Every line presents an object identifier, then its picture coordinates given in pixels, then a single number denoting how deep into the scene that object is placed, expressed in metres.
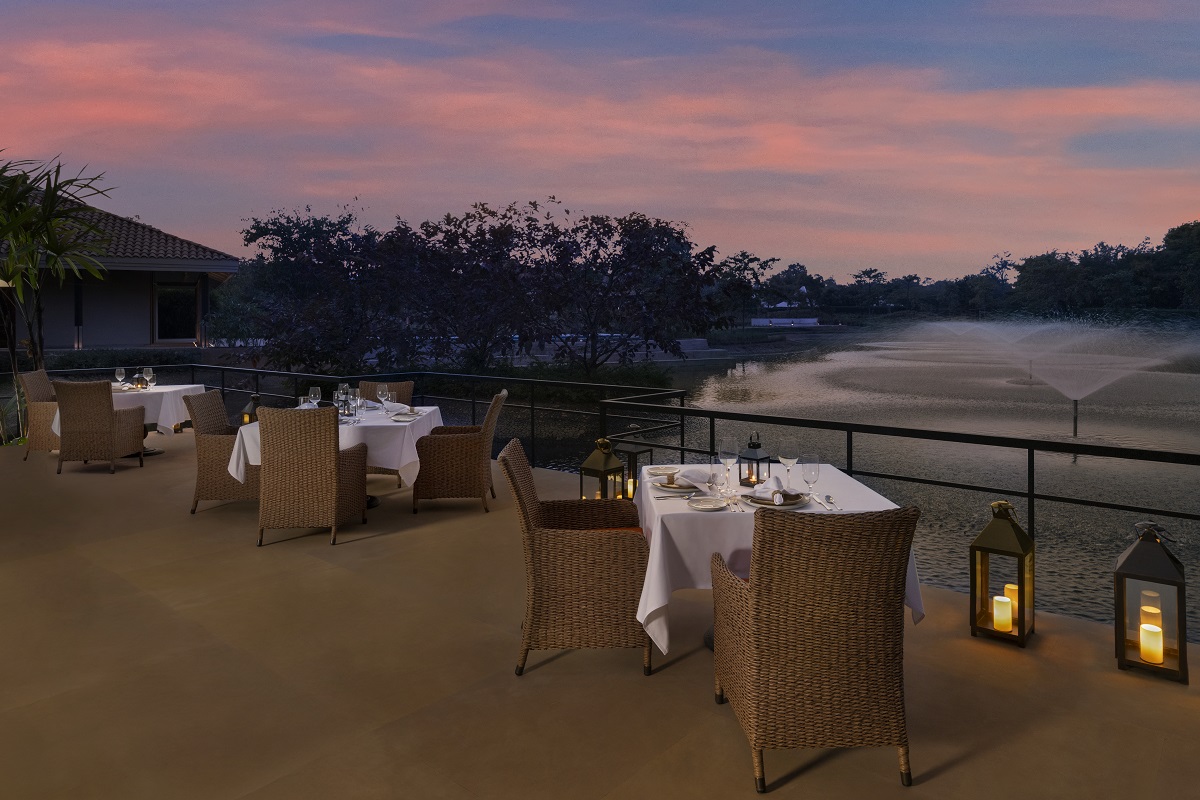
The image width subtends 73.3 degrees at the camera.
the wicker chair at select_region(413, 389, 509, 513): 5.98
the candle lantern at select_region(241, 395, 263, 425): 6.28
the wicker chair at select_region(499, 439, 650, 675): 3.21
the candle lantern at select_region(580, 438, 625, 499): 4.48
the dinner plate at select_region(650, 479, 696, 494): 3.52
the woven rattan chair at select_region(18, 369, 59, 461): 8.12
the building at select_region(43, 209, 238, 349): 16.05
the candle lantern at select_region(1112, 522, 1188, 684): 3.04
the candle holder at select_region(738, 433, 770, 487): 3.69
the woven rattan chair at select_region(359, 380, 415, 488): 7.89
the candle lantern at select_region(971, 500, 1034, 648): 3.38
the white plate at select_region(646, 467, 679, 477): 3.78
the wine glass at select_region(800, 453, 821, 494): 3.30
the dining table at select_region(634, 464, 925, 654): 3.08
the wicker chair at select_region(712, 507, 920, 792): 2.35
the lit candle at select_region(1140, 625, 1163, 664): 3.09
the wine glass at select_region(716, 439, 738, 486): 3.54
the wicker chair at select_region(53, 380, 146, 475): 7.53
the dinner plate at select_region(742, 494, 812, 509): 3.23
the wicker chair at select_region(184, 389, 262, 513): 5.96
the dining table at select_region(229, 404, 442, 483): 5.91
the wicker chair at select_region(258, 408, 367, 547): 5.07
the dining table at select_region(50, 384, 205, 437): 8.35
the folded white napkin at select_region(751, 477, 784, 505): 3.30
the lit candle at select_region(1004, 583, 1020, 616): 3.47
